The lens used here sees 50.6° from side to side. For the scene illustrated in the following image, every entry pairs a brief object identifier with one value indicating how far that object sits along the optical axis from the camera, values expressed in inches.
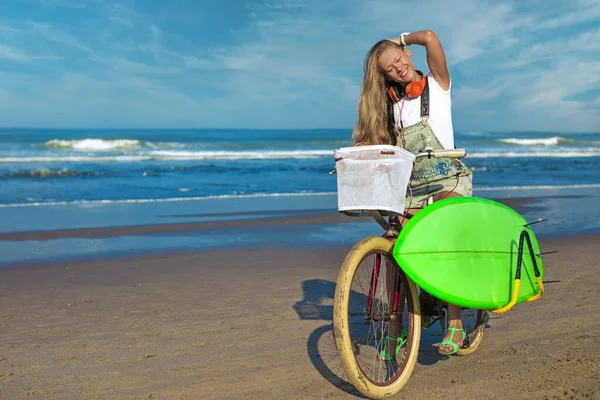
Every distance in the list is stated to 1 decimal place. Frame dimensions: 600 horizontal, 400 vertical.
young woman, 136.9
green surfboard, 125.5
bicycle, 122.8
